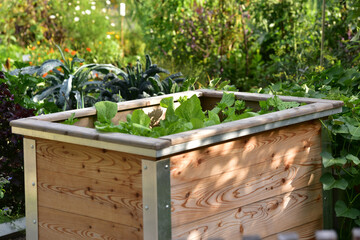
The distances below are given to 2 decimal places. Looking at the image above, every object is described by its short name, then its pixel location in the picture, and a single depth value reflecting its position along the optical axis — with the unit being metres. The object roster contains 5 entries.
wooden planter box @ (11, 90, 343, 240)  2.26
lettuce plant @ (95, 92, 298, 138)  2.49
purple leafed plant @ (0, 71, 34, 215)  3.60
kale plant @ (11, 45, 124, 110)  4.19
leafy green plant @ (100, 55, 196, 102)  4.22
